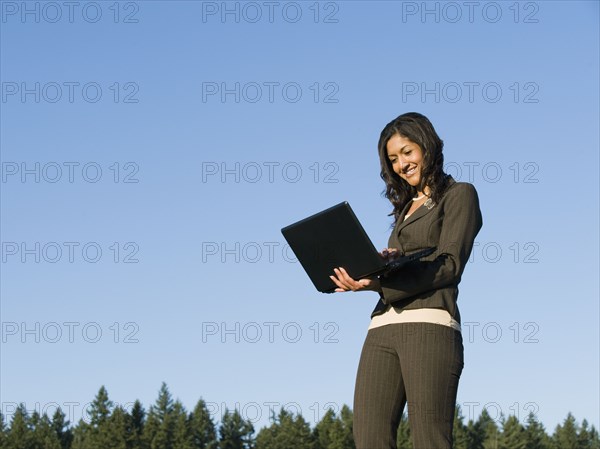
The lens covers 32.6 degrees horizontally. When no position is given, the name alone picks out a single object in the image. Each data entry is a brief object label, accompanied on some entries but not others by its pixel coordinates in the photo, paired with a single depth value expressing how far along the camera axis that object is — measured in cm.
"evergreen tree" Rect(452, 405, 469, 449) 9771
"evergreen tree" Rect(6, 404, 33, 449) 9494
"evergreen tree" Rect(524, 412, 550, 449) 10456
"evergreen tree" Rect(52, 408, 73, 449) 9981
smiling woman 472
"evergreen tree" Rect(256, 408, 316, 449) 9719
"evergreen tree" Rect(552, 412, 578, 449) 11025
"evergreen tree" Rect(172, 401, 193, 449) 9644
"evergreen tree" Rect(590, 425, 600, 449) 11069
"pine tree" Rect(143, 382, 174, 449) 9494
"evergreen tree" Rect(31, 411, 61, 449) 9719
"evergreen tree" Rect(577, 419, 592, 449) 11069
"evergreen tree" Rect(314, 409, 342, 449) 9425
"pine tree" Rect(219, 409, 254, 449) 10194
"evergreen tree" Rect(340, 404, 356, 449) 9250
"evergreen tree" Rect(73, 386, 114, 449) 9494
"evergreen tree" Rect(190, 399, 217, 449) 9831
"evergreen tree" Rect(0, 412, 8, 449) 9388
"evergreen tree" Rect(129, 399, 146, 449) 9531
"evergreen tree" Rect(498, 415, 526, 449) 10212
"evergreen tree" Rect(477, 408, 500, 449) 10231
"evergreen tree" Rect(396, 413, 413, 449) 8312
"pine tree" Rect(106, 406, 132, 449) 9409
